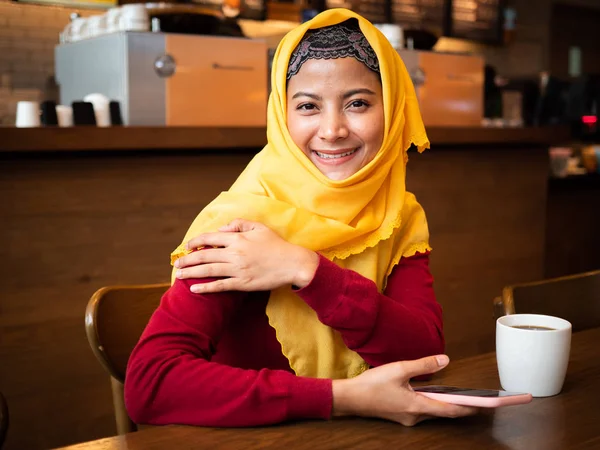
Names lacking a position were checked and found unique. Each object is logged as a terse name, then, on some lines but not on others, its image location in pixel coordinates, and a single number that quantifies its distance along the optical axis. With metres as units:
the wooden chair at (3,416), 0.94
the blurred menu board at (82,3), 3.33
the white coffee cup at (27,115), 2.26
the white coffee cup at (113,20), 2.69
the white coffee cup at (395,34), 3.30
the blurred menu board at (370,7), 4.62
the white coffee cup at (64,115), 2.31
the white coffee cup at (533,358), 1.01
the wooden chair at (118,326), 1.29
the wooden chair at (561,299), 1.51
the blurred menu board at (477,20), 5.17
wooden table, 0.86
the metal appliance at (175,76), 2.50
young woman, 0.95
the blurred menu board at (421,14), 4.86
